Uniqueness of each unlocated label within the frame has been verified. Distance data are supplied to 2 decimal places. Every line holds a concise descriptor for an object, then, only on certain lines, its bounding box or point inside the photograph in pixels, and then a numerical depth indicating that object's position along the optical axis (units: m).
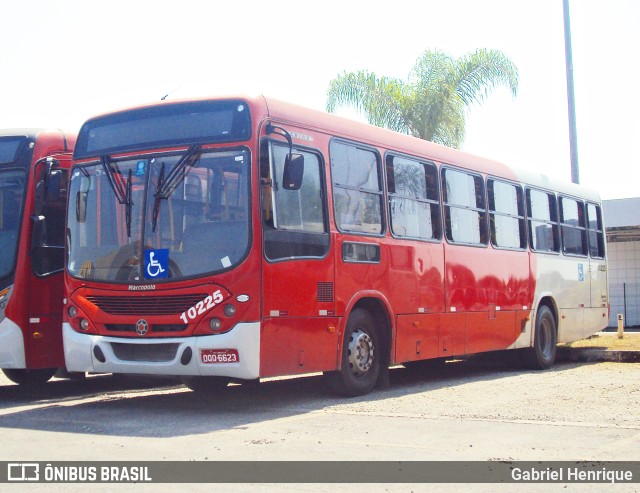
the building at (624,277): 29.48
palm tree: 28.23
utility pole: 24.38
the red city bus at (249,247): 10.44
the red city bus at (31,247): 12.00
